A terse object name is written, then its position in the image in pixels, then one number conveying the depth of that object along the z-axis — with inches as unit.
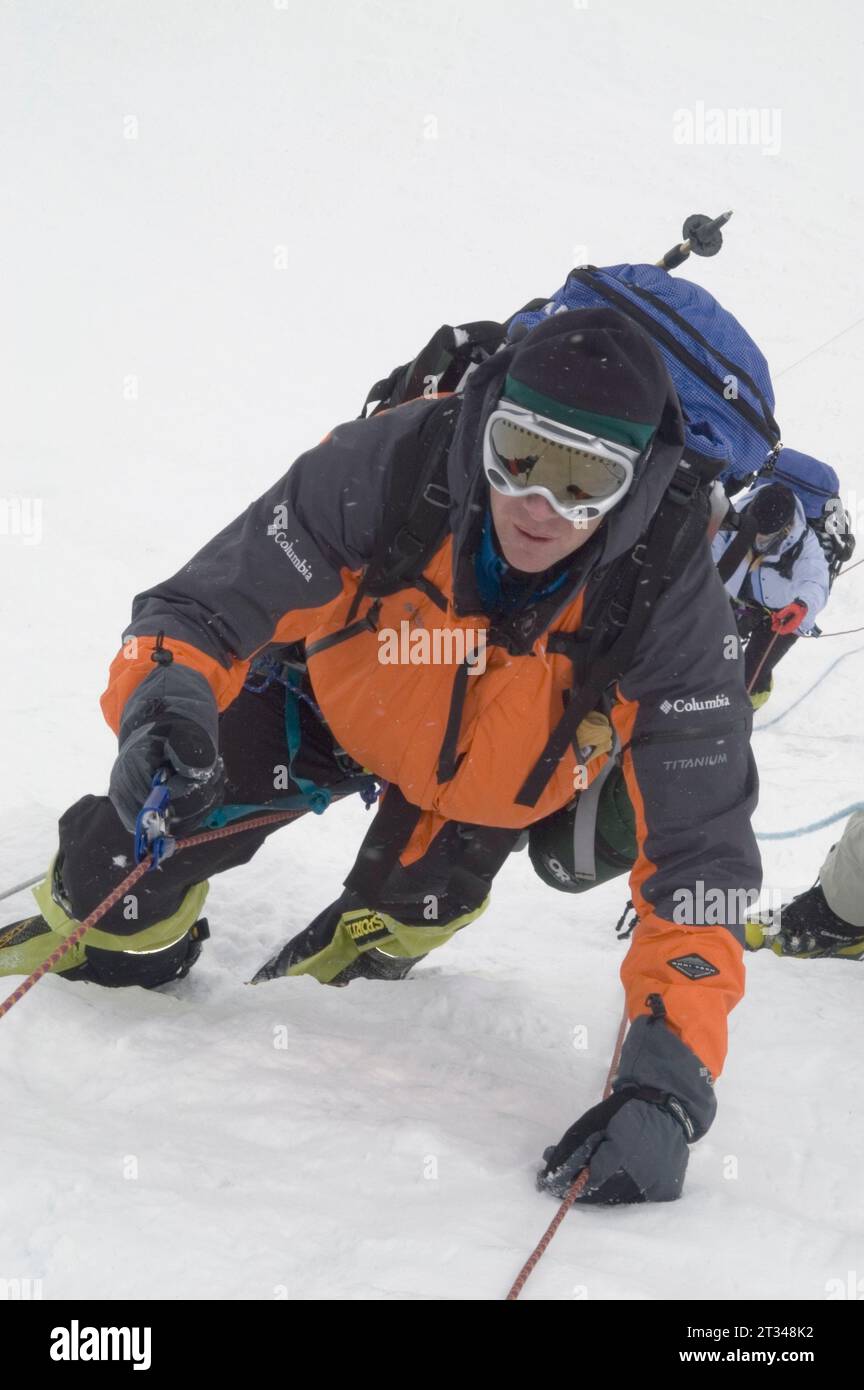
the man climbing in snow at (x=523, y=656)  96.7
